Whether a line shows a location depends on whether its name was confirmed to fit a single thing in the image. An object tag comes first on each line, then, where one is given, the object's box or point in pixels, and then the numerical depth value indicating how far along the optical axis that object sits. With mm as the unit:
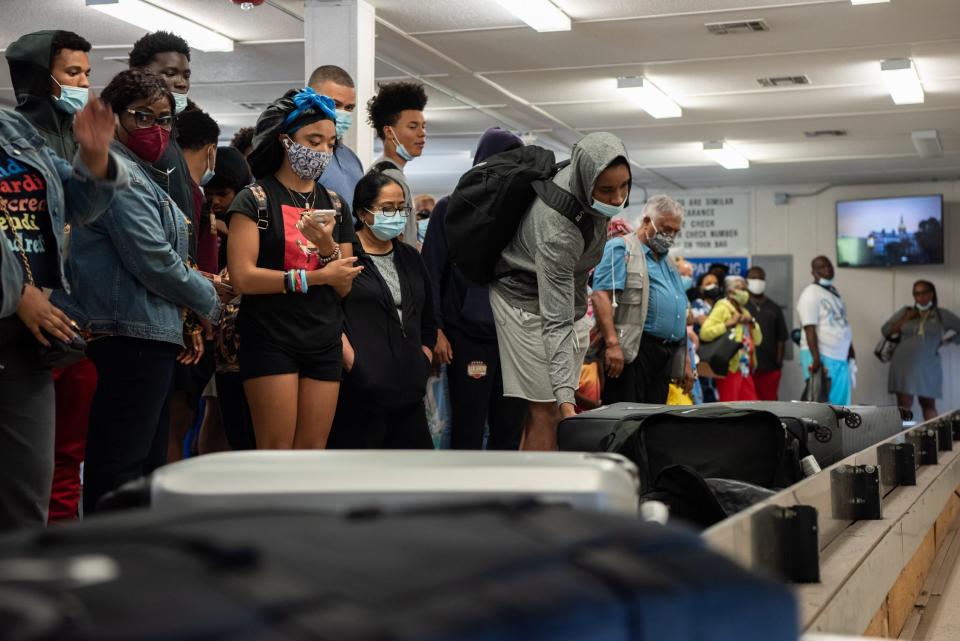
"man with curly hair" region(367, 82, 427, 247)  5016
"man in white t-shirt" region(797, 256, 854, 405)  12992
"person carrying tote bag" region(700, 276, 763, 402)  10414
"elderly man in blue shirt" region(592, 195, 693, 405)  5207
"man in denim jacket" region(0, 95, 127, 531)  2459
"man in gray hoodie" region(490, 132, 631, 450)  3715
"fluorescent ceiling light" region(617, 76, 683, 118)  8938
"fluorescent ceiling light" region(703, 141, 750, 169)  11969
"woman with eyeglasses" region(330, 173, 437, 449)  4016
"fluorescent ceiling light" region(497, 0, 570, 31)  6945
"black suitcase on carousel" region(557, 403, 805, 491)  2949
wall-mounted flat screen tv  14492
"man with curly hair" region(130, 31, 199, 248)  4312
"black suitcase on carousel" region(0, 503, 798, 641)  681
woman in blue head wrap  3631
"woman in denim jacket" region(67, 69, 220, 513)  3121
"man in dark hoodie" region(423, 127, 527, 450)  4672
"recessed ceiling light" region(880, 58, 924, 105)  8320
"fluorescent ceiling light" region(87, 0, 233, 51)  7047
